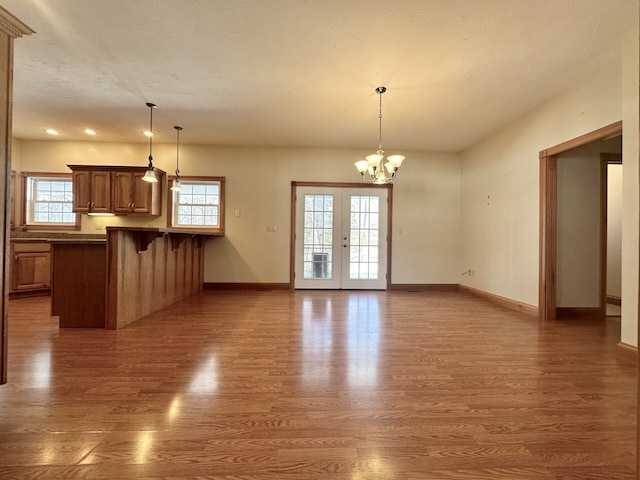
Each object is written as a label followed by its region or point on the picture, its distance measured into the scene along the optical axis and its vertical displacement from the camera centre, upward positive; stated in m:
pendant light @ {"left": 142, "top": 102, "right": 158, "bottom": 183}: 4.47 +1.01
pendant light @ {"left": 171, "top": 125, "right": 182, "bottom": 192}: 4.98 +1.34
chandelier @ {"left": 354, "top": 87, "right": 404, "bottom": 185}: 3.54 +0.97
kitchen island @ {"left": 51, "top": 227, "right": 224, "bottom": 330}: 3.01 -0.42
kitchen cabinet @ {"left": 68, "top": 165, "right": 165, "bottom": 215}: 5.20 +0.86
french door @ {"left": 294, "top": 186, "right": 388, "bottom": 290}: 5.79 +0.10
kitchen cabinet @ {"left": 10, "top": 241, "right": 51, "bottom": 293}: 4.51 -0.44
